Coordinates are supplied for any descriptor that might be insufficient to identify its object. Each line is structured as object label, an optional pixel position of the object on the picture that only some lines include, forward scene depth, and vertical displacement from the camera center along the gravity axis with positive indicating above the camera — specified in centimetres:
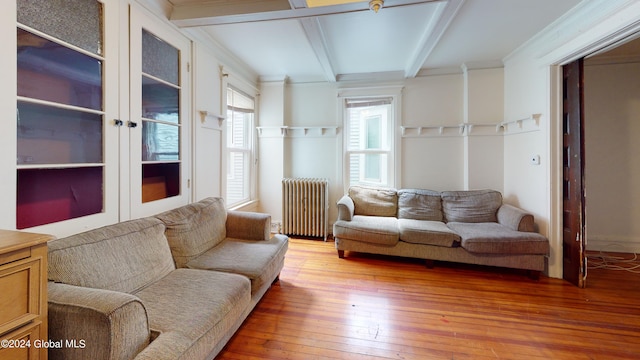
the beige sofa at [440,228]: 262 -57
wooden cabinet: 86 -42
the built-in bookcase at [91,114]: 134 +42
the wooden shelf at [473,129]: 308 +68
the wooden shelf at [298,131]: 405 +77
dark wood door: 240 +3
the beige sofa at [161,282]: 103 -61
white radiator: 380 -43
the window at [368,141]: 397 +60
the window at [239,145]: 348 +50
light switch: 279 +21
